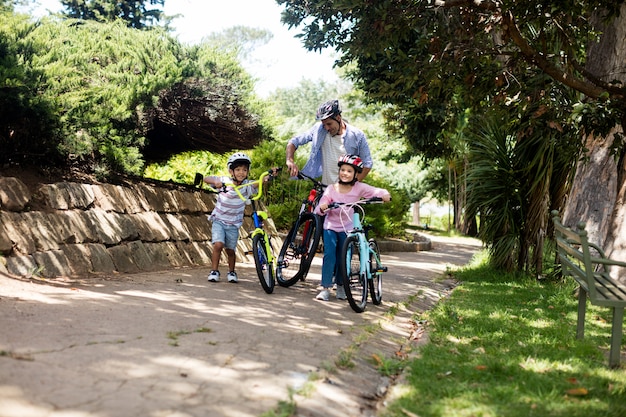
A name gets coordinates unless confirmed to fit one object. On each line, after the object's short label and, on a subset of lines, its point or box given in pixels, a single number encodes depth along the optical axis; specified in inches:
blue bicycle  246.2
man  284.5
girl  265.7
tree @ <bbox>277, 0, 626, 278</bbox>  279.6
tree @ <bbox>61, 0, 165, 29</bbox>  872.9
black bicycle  277.6
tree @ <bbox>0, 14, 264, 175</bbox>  293.3
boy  300.5
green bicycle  270.1
